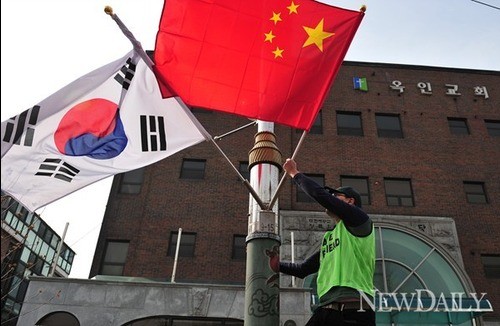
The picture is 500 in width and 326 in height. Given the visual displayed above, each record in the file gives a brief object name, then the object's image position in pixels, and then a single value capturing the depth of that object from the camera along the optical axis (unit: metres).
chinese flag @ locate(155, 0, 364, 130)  5.77
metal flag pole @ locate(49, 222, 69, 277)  16.42
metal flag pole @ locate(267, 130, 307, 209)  4.86
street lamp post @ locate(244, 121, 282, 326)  4.25
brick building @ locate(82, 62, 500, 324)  18.41
